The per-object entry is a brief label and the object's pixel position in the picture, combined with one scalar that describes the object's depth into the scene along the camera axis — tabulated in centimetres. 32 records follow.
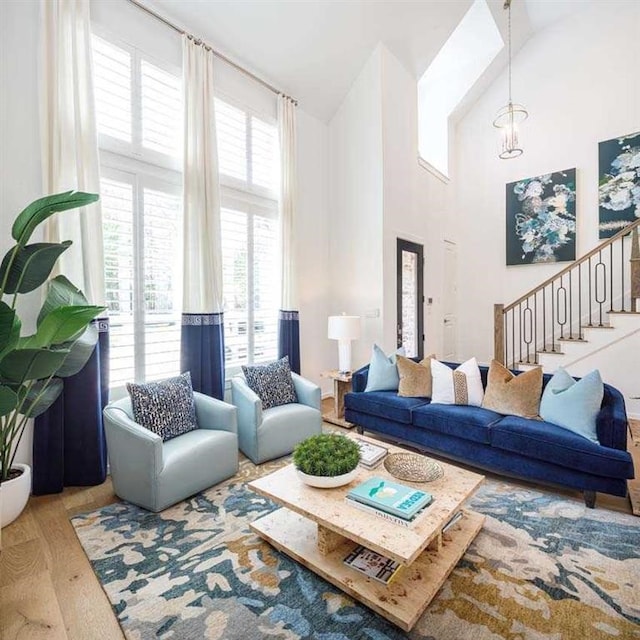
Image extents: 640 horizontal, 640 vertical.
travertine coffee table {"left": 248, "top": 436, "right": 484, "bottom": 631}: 156
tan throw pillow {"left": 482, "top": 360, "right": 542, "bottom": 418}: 289
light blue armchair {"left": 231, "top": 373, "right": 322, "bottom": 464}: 313
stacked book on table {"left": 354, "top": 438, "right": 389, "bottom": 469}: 219
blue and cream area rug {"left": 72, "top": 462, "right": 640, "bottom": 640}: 156
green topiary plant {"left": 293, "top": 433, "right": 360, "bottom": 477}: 191
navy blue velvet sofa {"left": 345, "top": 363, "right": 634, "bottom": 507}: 237
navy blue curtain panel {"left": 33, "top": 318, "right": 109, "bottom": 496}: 266
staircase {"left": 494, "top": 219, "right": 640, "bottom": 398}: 423
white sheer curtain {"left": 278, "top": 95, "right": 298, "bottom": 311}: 448
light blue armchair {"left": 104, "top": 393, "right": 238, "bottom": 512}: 239
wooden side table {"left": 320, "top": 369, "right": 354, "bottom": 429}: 421
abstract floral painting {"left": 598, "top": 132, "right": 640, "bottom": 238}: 495
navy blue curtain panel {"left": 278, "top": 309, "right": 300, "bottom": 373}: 453
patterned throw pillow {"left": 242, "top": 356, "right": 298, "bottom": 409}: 350
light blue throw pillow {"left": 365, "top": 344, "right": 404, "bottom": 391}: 374
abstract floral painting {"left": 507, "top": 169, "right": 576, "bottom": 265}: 550
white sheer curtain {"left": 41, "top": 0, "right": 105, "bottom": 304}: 264
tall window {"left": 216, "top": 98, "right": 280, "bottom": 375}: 402
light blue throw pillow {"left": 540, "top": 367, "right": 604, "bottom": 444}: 253
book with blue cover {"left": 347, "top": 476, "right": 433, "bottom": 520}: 169
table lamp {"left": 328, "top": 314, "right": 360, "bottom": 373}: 421
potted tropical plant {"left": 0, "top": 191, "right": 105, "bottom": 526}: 194
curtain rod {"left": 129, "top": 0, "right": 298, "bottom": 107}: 324
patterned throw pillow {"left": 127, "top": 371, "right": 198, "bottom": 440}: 272
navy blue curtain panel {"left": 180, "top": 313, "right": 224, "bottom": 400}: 346
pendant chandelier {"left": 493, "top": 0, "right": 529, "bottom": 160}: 421
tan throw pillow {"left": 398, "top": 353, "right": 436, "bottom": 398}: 349
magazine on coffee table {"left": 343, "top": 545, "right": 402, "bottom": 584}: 173
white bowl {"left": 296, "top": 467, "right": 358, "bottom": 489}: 190
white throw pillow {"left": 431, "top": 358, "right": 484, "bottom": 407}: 323
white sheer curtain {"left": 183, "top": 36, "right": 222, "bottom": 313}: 346
